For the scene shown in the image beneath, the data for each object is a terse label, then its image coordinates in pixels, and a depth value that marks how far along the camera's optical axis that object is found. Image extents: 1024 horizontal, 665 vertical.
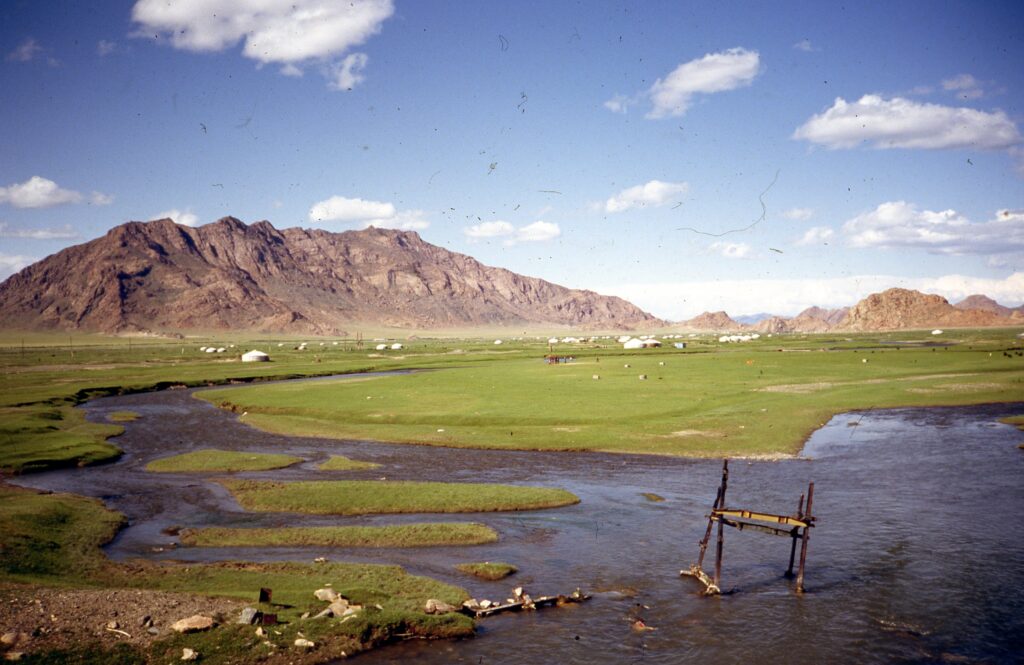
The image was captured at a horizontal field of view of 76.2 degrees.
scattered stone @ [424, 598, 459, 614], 20.48
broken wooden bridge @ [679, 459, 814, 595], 22.28
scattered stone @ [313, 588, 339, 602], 20.90
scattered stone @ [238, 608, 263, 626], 18.80
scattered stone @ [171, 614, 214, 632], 18.25
